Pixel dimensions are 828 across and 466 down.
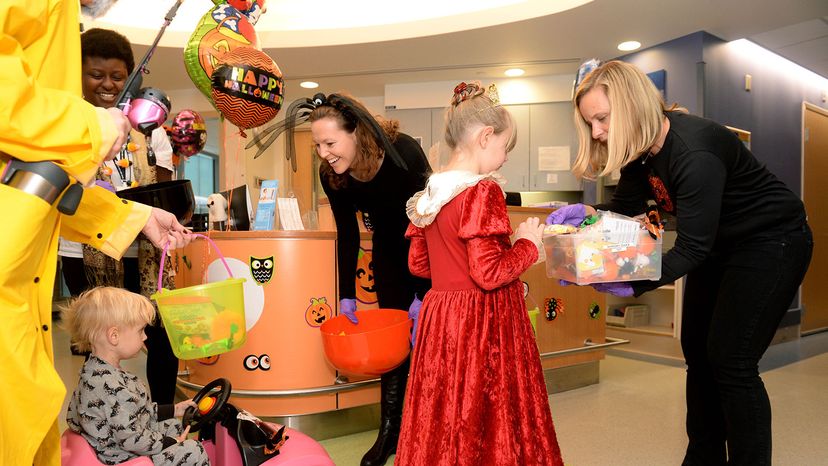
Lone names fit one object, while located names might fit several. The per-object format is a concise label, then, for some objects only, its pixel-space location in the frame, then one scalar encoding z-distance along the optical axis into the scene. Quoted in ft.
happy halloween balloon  7.34
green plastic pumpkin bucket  5.55
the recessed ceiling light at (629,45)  16.56
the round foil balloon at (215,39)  7.64
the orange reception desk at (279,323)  8.36
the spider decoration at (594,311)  11.44
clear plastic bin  5.04
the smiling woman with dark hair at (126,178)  6.22
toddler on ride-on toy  5.16
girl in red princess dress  5.05
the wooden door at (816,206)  18.71
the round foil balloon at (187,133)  9.21
